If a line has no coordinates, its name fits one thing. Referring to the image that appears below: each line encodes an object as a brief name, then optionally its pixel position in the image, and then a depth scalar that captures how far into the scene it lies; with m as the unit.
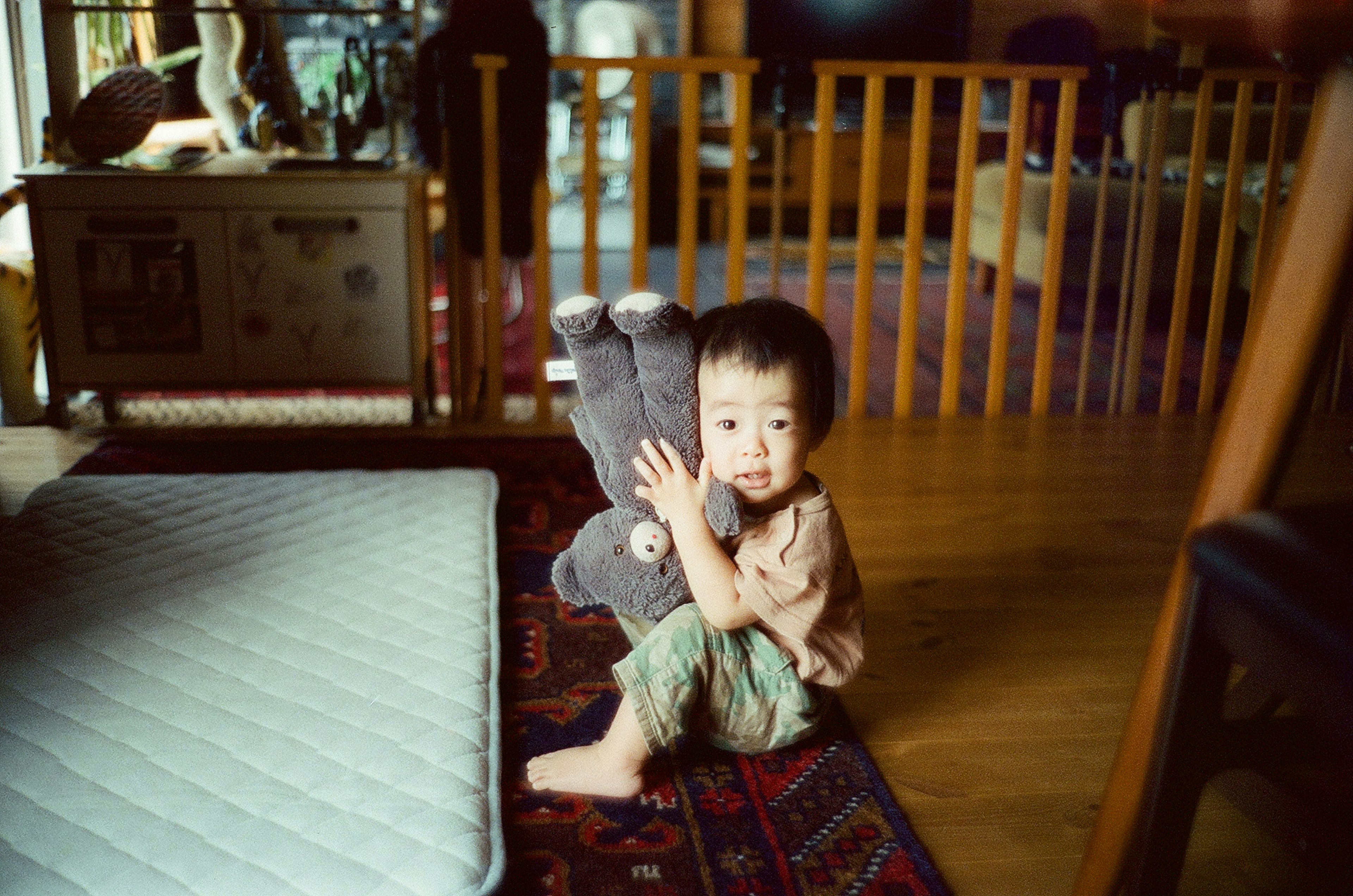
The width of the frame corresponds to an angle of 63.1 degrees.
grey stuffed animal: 1.10
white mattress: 1.00
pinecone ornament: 2.24
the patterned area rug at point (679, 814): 1.02
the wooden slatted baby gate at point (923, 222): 2.39
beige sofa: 3.39
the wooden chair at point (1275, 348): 0.69
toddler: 1.09
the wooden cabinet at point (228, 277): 2.20
